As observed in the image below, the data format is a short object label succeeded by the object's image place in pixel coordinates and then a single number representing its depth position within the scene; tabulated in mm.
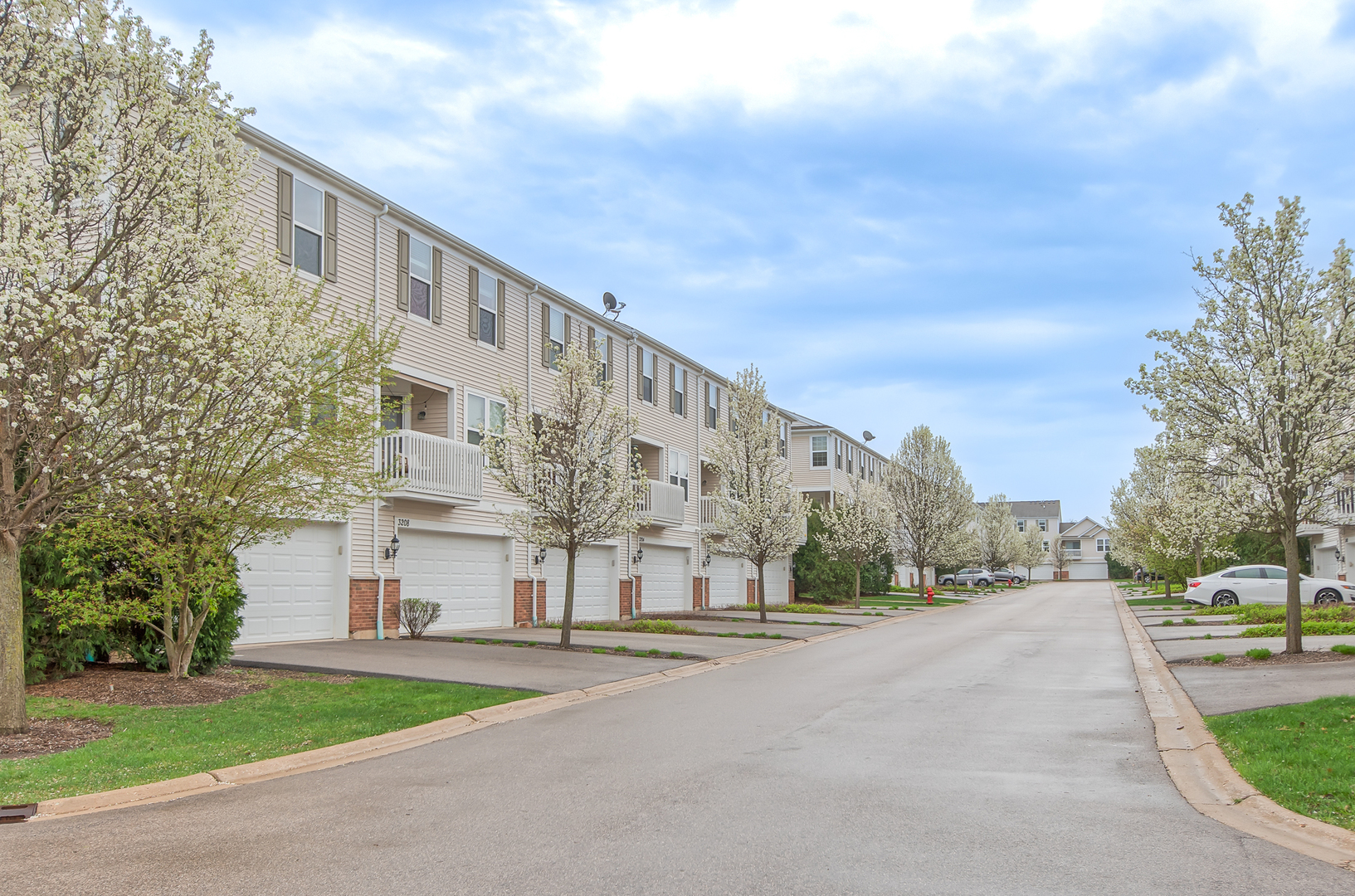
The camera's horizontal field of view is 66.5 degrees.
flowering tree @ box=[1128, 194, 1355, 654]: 15734
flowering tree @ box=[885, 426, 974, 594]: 50000
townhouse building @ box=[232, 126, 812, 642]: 19453
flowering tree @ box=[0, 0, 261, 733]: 9172
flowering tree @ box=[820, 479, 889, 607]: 40469
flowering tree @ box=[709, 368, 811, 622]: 29906
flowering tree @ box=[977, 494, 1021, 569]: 74750
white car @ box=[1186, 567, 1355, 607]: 33156
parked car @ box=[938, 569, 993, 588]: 78269
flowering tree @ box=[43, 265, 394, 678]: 10453
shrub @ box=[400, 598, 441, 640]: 21250
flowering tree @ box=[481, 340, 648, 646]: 19359
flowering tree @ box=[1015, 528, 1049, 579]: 84688
